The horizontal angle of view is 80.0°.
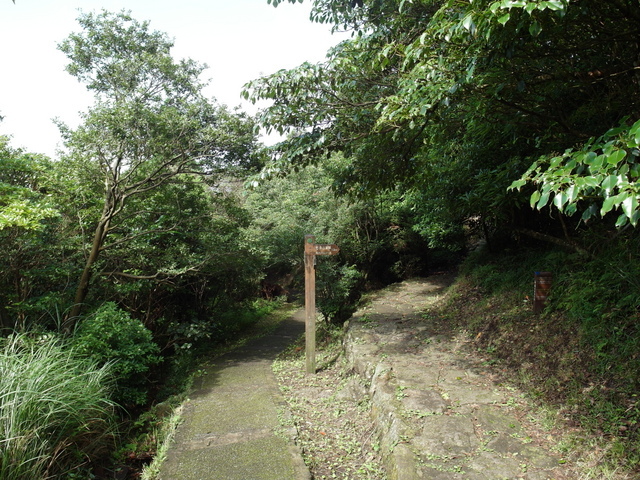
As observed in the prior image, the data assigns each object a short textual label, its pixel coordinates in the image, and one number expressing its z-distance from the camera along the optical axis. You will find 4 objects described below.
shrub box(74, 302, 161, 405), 5.13
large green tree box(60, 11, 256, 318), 5.99
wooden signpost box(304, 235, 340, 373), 6.07
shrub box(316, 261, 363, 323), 8.30
